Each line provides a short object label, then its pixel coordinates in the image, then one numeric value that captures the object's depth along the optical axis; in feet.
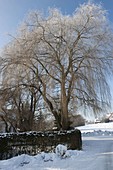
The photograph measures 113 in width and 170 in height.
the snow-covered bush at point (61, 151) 34.02
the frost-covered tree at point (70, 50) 55.31
